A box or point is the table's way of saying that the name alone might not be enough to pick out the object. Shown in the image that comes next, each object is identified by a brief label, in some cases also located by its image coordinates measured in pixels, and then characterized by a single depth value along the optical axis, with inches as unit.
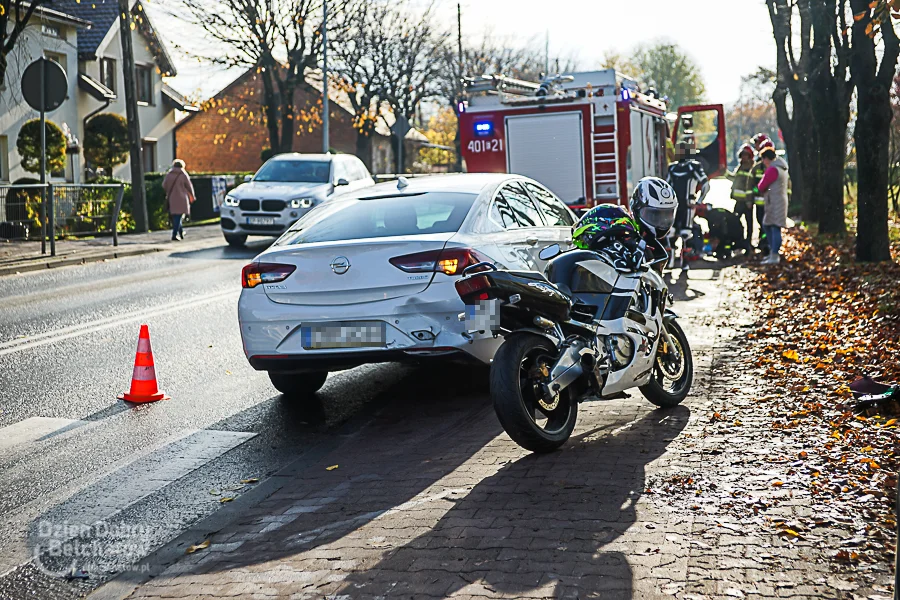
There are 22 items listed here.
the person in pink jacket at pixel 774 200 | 691.4
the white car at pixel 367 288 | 279.7
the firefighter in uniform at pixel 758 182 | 742.1
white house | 1341.0
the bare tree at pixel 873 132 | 583.5
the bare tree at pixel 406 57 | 2154.3
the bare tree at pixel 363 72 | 1872.5
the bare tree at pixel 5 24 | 767.1
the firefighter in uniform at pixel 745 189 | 759.1
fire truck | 735.7
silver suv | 864.9
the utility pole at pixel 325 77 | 1555.1
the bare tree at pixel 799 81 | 956.6
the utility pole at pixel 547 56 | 2840.1
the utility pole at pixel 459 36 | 2305.6
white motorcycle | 229.9
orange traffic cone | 316.8
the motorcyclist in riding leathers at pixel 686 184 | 653.3
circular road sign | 751.2
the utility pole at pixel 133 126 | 994.1
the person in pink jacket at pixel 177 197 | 979.3
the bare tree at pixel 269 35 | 1590.8
